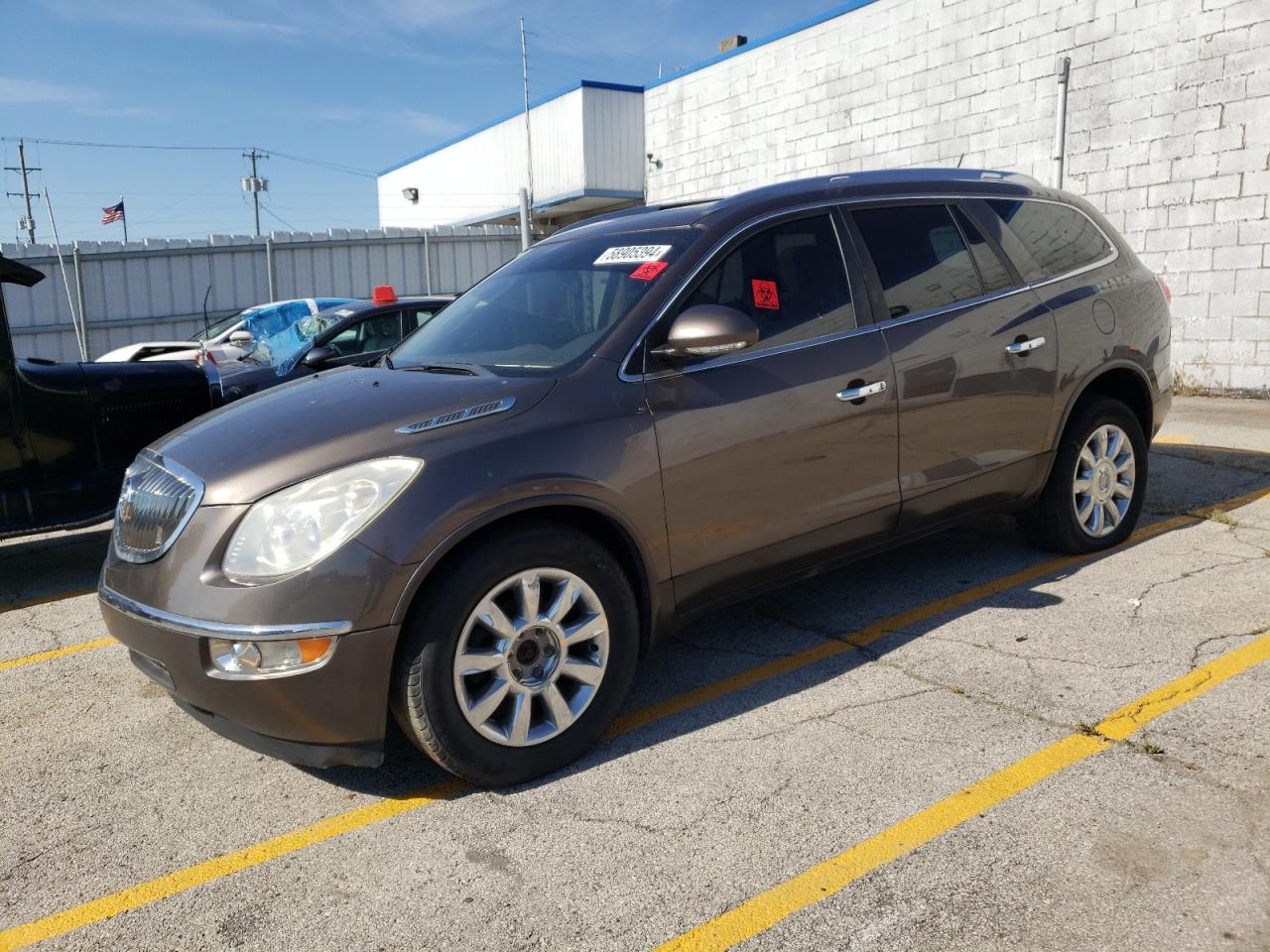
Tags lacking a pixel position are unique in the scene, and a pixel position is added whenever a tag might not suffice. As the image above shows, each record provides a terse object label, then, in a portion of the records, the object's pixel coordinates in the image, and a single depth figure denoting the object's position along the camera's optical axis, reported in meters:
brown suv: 3.00
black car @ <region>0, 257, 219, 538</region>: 5.61
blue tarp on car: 11.38
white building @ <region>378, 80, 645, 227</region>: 21.98
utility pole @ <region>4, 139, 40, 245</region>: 58.62
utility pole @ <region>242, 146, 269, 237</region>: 53.78
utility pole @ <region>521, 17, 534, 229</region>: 24.27
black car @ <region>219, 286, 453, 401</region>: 6.72
